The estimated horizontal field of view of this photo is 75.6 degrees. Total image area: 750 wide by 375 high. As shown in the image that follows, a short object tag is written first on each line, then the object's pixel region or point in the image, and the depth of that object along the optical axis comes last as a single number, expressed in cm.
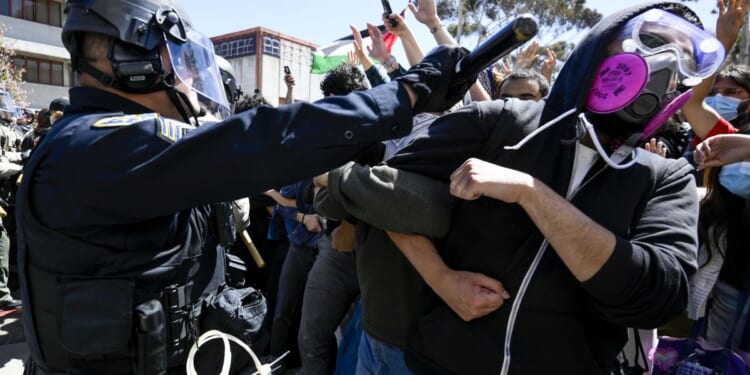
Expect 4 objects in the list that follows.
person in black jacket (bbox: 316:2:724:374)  115
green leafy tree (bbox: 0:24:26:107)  1992
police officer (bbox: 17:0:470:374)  117
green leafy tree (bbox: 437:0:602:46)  2255
